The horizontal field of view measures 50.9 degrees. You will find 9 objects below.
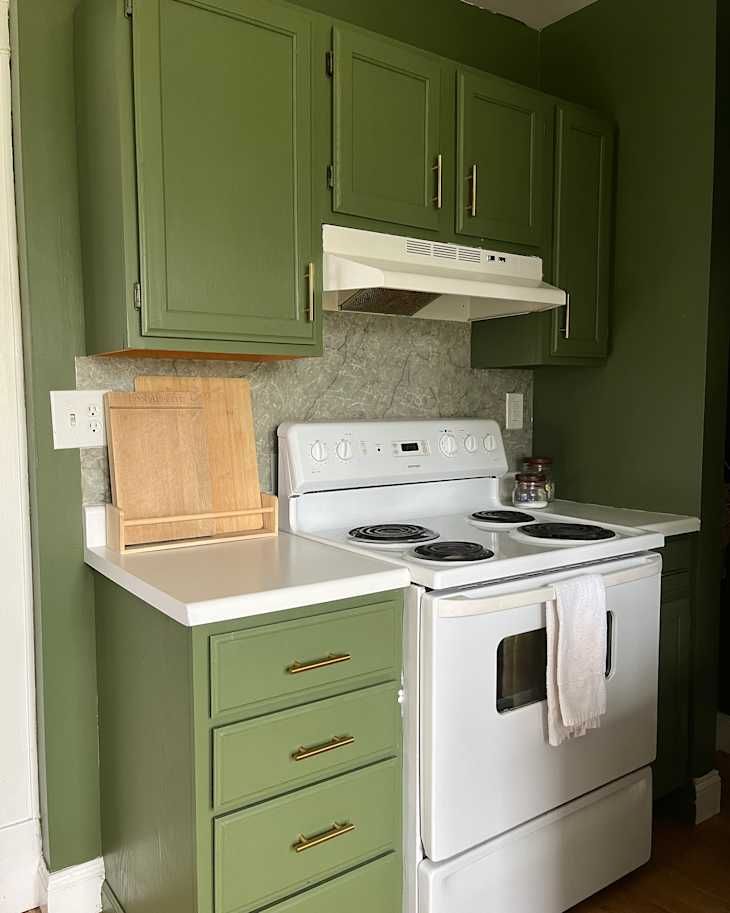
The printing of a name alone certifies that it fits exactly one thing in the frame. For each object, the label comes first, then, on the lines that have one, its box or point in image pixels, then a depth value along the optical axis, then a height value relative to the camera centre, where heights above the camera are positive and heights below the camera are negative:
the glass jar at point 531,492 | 2.55 -0.31
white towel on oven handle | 1.80 -0.61
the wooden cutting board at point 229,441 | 2.03 -0.12
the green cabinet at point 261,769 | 1.46 -0.76
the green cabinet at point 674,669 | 2.31 -0.83
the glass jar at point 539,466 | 2.68 -0.24
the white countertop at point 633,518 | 2.26 -0.37
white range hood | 1.93 +0.32
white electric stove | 1.68 -0.64
